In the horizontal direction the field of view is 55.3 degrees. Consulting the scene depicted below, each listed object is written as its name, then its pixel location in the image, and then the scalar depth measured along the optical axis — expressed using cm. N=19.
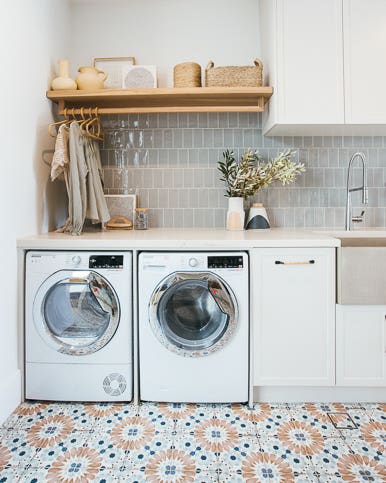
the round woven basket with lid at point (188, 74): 250
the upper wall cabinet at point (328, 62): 235
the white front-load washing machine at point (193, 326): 200
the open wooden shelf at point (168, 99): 243
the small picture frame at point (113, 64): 273
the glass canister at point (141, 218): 267
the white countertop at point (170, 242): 202
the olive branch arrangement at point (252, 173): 261
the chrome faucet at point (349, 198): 252
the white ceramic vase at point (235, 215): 262
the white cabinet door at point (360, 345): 204
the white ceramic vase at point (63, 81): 244
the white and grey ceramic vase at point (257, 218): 268
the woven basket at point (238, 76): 247
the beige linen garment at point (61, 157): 223
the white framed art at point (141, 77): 255
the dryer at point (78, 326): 203
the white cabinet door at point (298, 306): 203
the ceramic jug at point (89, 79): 247
